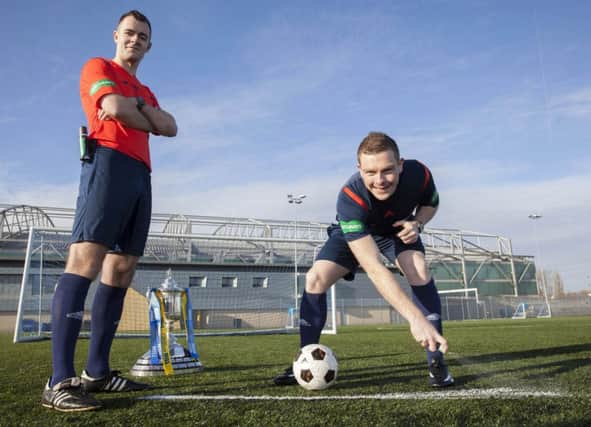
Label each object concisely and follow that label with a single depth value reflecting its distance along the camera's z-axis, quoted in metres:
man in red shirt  2.71
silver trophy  4.07
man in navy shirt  2.66
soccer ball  3.09
